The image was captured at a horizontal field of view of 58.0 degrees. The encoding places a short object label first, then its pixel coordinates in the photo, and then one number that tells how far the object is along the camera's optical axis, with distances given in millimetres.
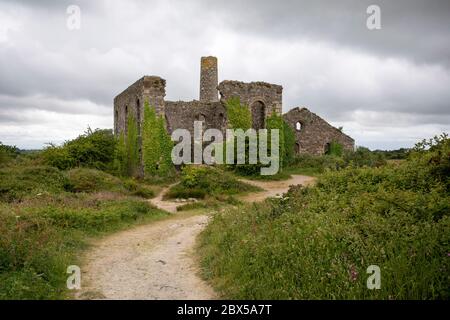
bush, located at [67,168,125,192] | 18250
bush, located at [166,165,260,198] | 20109
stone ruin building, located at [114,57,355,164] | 25281
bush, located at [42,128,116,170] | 22850
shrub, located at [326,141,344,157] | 36438
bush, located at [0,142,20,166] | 22762
